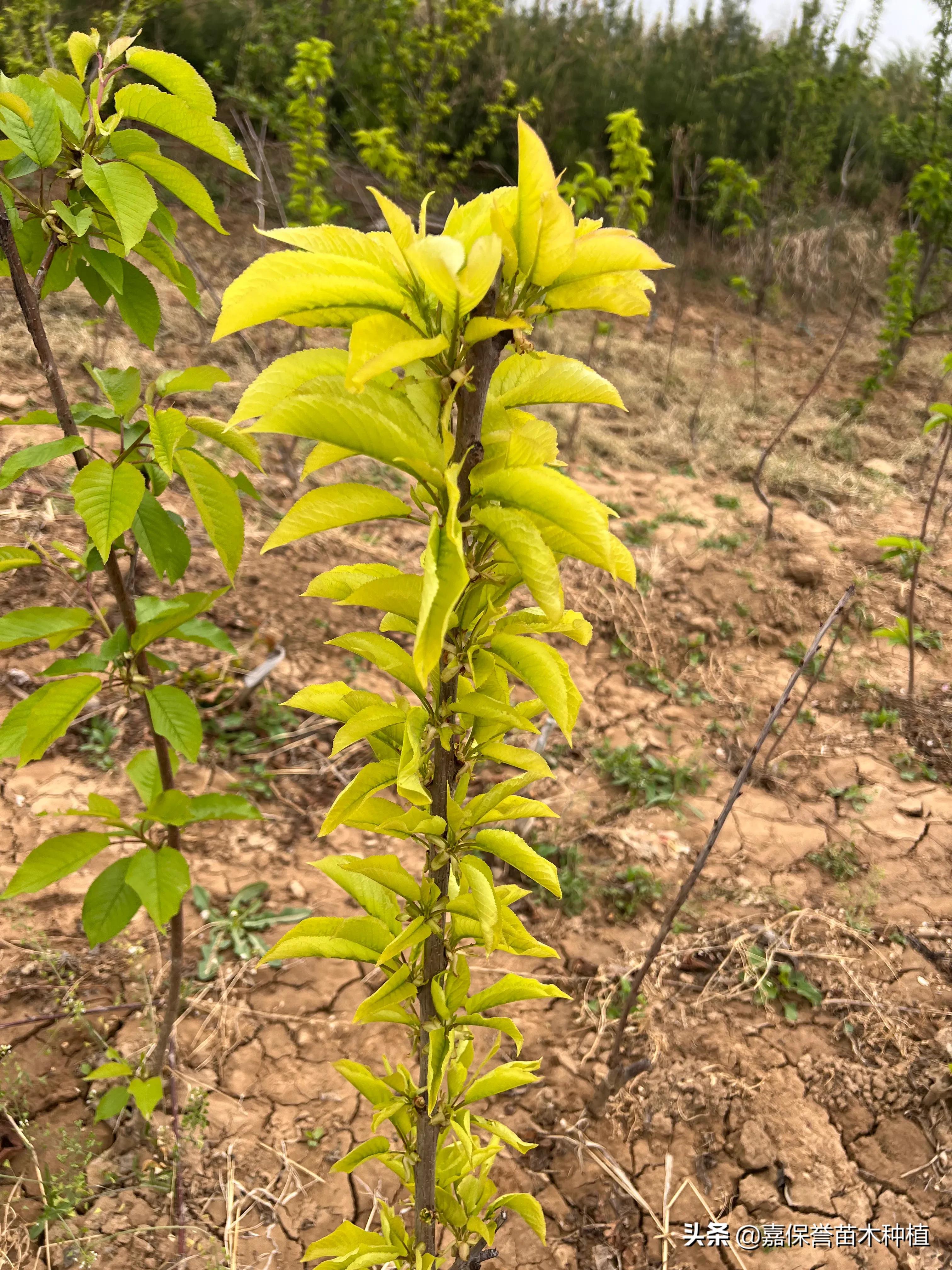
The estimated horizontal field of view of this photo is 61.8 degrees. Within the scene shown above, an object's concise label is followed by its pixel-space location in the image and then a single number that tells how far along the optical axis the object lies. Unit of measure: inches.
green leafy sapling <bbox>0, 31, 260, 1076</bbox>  41.8
